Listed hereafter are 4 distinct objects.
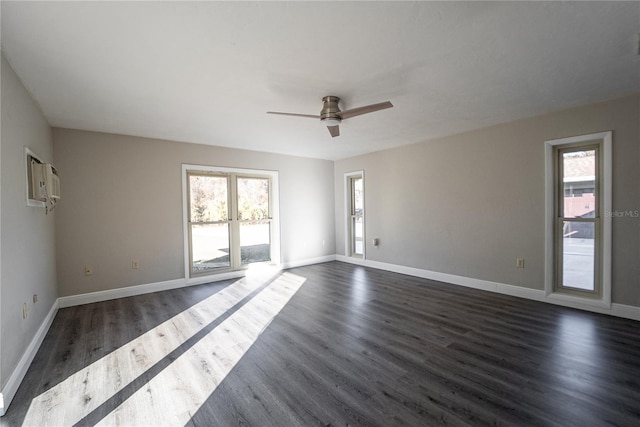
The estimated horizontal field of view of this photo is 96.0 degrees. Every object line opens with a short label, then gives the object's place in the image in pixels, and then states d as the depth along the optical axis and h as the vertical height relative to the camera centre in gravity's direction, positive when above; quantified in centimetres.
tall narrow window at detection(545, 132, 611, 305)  340 -19
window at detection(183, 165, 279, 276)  515 -19
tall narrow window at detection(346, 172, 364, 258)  668 -22
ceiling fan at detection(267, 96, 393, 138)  299 +98
